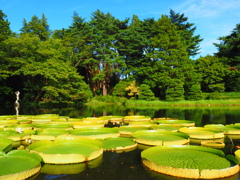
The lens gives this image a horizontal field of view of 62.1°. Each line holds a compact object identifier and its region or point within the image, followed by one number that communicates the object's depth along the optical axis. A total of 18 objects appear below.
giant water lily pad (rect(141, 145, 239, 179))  3.39
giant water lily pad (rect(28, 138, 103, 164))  4.17
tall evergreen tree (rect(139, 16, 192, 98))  29.00
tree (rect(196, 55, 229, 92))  29.69
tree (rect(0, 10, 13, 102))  18.89
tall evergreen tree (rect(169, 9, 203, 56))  37.44
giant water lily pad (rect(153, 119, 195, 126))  8.27
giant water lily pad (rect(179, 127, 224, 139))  6.24
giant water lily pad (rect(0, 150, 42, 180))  3.34
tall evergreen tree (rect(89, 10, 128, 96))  31.86
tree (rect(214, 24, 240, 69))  32.28
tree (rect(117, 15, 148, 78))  33.32
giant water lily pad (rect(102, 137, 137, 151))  5.18
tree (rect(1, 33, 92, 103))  19.62
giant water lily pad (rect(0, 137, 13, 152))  4.76
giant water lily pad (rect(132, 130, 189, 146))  5.33
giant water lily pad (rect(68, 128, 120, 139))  6.06
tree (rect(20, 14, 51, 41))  26.08
